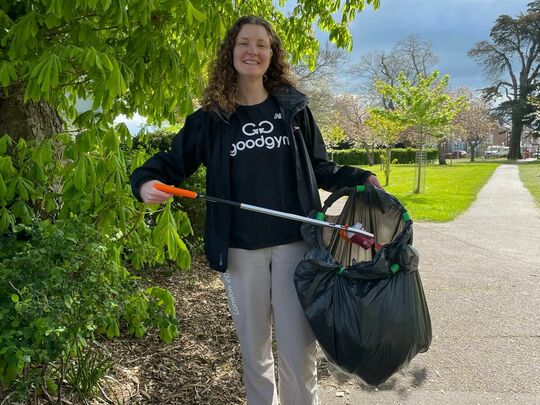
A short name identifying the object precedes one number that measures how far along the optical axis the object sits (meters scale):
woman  2.34
